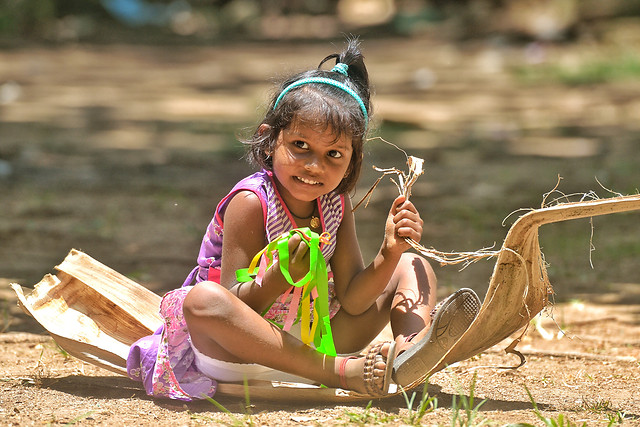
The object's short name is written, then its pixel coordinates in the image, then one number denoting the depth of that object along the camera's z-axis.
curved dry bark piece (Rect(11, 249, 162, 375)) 5.89
